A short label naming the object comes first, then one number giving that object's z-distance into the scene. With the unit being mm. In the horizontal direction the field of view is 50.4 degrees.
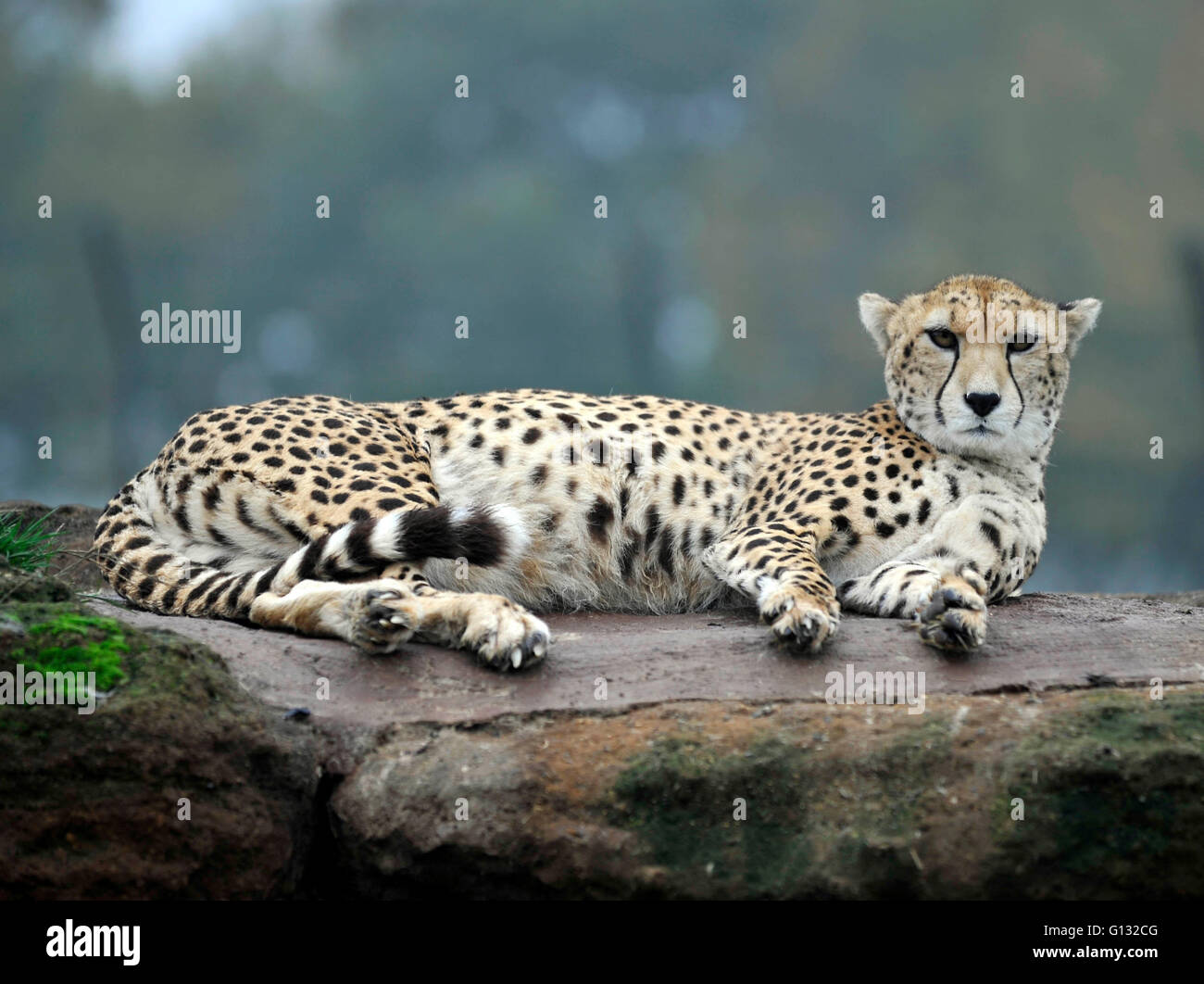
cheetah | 4363
